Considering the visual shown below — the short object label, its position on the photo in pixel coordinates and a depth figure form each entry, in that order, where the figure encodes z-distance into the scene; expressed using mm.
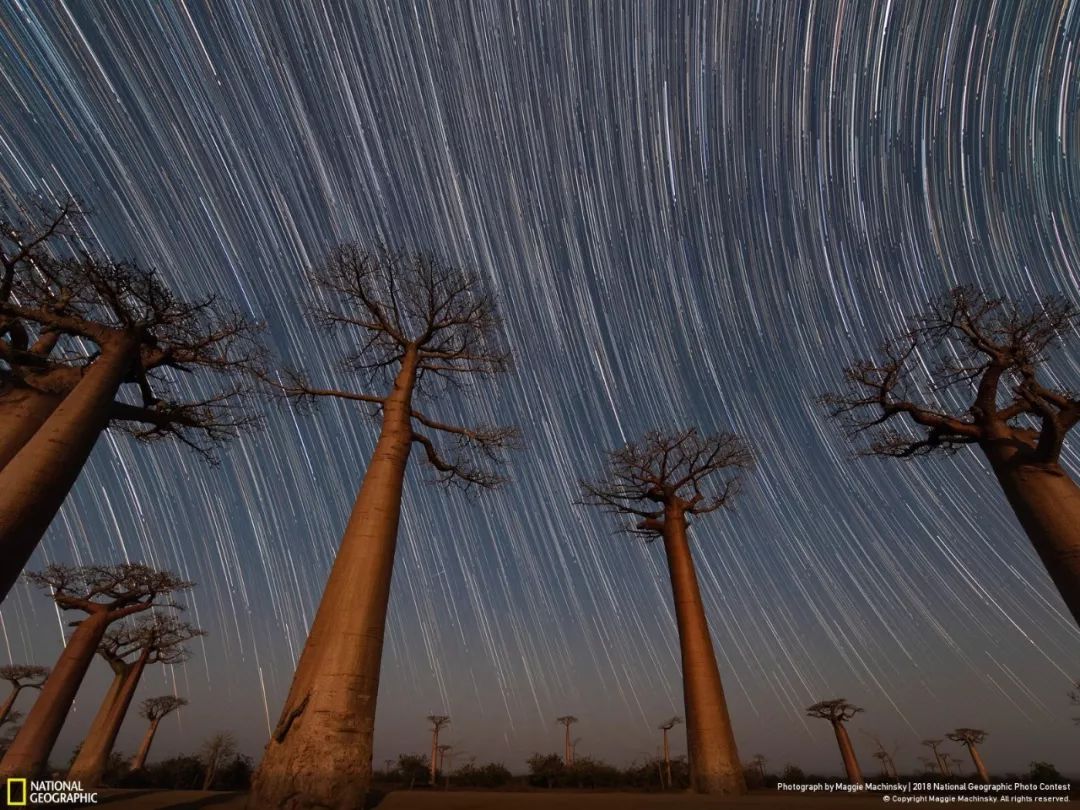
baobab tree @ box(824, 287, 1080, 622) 6871
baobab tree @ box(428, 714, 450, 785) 35156
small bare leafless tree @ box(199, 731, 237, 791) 24984
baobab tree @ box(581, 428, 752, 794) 8695
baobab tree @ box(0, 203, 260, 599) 5973
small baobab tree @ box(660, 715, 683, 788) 39391
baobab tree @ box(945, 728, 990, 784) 32638
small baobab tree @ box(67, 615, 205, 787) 17062
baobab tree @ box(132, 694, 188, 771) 28492
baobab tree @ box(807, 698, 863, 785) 28828
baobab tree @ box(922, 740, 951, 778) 44594
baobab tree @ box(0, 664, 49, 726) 29375
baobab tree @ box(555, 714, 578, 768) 39988
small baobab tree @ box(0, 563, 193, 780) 13102
